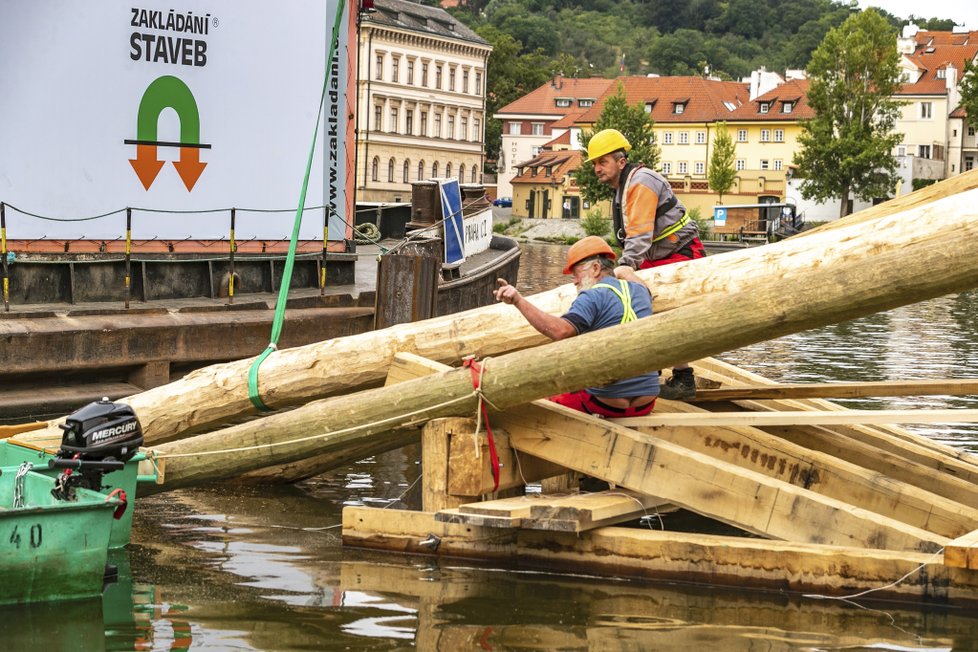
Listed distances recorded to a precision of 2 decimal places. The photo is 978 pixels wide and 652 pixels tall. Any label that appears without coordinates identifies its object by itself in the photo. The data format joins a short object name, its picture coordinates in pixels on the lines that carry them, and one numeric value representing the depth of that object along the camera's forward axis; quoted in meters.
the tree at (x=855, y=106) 81.81
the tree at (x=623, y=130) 95.38
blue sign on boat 20.53
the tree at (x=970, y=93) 83.81
